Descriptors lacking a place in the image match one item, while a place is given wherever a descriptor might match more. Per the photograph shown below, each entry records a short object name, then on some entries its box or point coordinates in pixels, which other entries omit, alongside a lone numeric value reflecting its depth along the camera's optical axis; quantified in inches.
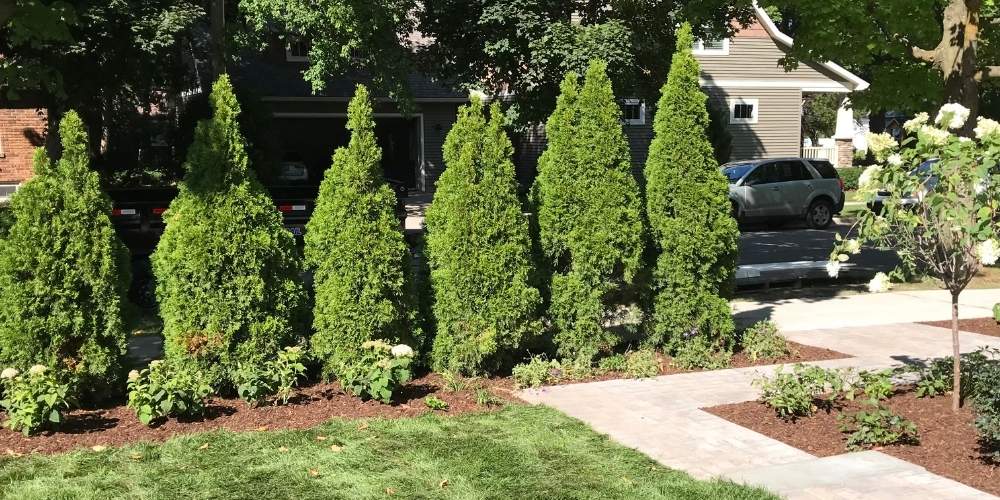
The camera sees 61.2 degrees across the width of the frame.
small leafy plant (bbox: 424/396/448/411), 255.6
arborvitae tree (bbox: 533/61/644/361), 297.9
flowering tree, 214.8
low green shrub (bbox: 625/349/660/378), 299.0
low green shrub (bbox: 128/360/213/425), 234.2
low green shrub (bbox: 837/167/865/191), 1263.5
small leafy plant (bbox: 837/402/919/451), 217.8
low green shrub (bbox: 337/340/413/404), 254.5
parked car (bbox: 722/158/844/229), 840.3
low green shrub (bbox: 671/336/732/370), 310.2
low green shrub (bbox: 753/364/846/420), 242.7
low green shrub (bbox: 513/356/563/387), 283.9
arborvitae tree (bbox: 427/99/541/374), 284.7
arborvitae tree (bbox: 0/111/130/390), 240.7
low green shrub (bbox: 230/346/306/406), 253.6
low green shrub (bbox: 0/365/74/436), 223.9
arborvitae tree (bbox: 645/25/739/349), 310.5
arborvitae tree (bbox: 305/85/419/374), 271.1
